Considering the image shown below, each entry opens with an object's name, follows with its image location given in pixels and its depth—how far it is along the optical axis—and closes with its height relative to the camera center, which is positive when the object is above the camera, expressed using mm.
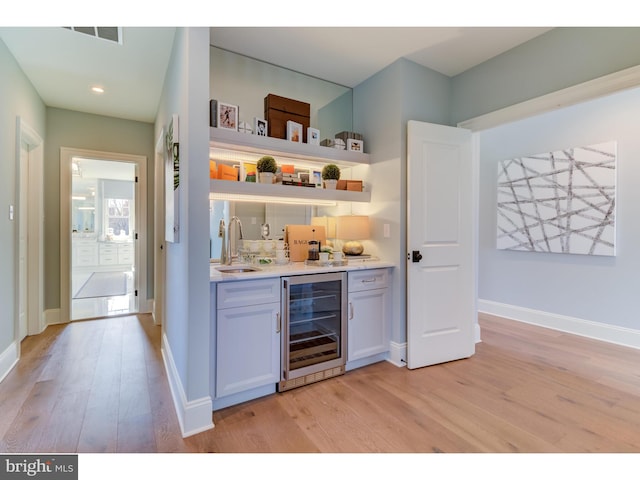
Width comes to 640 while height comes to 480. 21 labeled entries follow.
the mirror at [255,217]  2604 +176
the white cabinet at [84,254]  7877 -496
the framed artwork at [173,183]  2039 +387
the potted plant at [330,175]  2840 +566
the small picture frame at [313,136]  2727 +892
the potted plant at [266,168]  2502 +556
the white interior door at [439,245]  2658 -75
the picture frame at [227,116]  2301 +908
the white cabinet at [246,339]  1983 -701
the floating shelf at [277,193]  2307 +364
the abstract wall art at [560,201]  3322 +434
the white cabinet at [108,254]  8219 -514
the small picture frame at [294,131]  2619 +900
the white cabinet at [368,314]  2561 -677
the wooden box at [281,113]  2596 +1072
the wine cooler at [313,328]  2246 -738
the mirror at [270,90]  2593 +1369
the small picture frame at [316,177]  2985 +573
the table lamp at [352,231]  2938 +53
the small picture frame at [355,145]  2963 +889
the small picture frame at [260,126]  2492 +896
